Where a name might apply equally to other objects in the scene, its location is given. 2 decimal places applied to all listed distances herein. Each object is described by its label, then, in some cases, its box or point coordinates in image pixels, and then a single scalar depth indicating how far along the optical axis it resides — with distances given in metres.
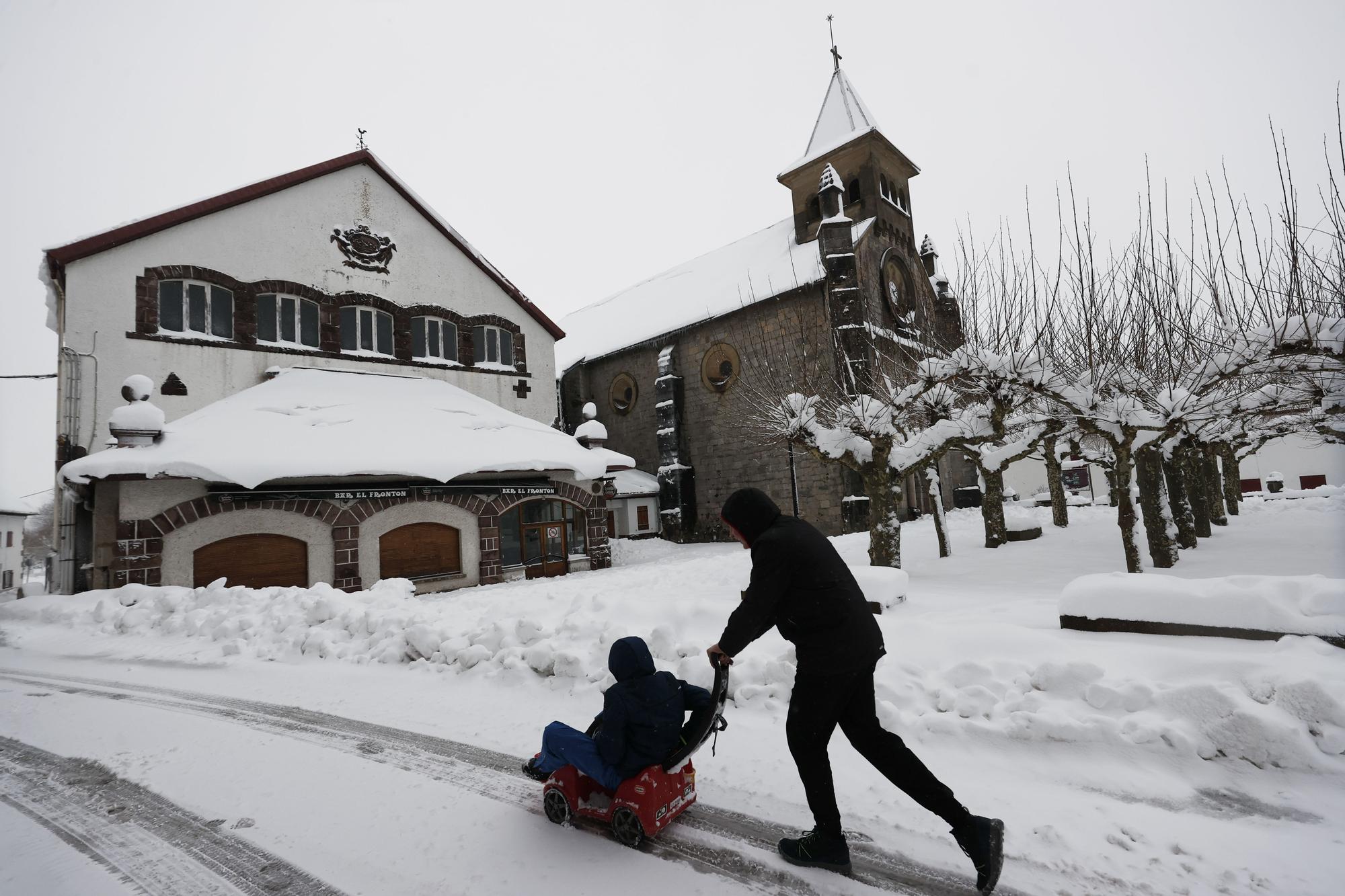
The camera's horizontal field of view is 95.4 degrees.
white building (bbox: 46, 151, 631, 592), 11.60
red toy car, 2.95
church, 21.38
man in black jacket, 2.79
